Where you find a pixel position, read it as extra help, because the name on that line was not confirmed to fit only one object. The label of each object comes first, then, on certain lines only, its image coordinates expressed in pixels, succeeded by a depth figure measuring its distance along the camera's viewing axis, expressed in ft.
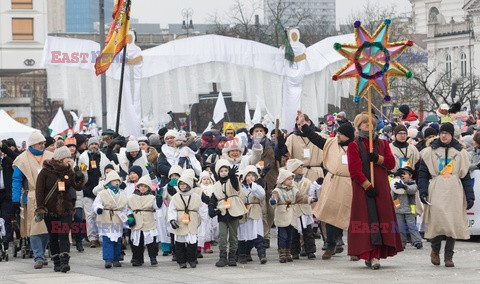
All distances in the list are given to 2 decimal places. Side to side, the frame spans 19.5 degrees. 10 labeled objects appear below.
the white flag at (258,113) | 102.99
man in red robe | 55.21
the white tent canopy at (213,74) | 98.07
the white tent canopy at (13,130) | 109.70
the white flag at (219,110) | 112.98
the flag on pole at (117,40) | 86.33
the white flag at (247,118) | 112.30
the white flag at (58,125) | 120.98
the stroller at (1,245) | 65.51
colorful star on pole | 56.90
